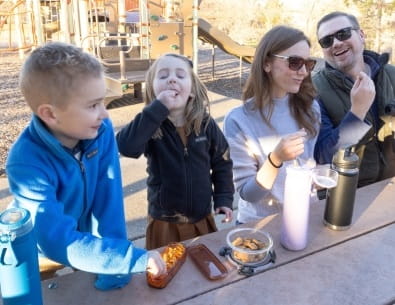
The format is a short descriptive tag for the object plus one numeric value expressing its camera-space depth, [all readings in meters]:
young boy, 0.99
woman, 1.74
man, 2.07
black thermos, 1.27
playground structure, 6.41
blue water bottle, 0.81
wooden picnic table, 1.04
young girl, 1.63
